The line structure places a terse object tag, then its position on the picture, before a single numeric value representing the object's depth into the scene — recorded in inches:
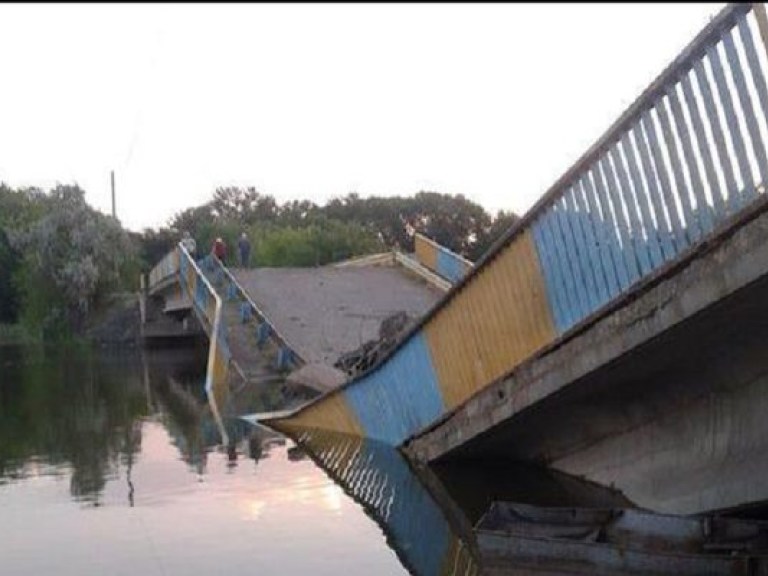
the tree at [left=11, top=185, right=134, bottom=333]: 1969.7
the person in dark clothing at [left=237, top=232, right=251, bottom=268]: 1414.9
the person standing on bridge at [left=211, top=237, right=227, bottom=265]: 1264.1
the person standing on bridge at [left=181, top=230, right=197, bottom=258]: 1283.7
